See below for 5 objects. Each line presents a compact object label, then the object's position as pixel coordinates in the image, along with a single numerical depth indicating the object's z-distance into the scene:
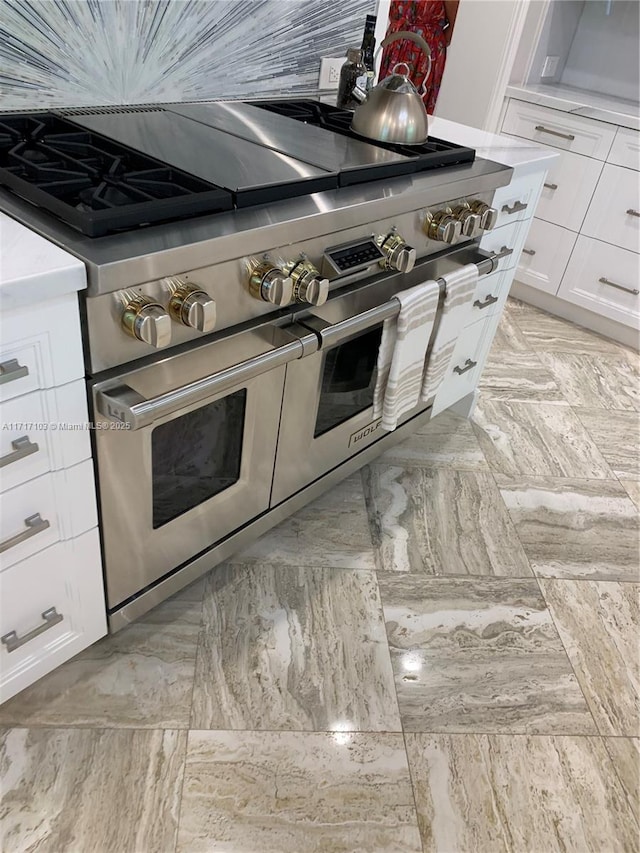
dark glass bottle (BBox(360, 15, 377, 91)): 1.86
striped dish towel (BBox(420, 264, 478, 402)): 1.61
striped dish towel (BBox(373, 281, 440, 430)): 1.49
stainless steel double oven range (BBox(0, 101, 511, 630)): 0.99
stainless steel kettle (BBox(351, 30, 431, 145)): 1.53
